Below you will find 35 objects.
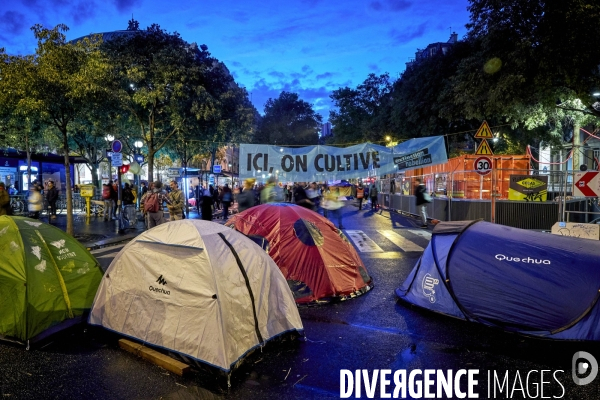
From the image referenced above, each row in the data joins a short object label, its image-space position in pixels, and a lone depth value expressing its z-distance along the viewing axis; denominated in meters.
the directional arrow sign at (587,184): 8.41
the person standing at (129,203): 15.66
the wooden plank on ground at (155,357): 4.12
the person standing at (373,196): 27.09
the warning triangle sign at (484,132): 10.61
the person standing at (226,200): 19.17
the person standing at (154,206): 11.02
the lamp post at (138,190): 22.33
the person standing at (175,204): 11.16
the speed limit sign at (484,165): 11.45
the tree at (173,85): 18.30
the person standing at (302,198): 12.41
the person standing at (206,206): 14.55
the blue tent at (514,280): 4.68
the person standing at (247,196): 11.15
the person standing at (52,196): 17.73
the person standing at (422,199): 15.53
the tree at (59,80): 10.73
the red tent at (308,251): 6.42
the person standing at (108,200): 17.09
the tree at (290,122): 60.37
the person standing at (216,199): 25.83
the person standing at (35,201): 14.40
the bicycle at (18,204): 19.72
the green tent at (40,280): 4.79
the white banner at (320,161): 9.60
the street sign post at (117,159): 13.59
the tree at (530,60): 12.11
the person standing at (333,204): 14.98
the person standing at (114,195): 17.41
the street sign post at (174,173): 30.12
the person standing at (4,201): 11.10
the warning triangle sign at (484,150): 11.04
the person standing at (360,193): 25.83
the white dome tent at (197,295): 4.13
